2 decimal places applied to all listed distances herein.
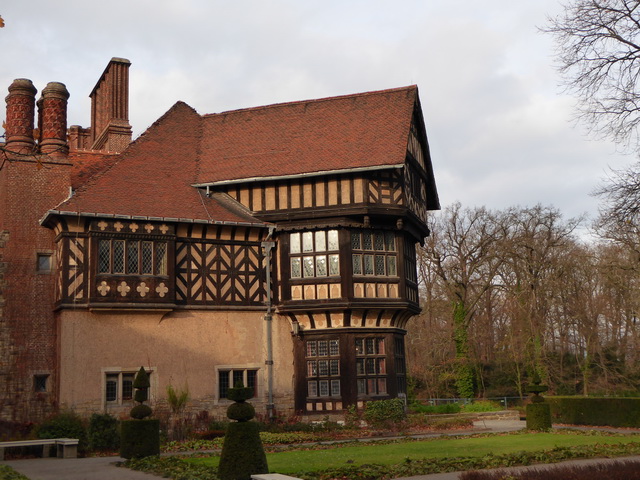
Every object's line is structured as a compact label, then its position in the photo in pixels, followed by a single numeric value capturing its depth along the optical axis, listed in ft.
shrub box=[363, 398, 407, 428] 77.25
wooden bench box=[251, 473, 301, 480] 37.29
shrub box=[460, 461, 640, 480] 35.60
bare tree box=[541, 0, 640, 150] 51.37
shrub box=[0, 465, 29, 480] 40.88
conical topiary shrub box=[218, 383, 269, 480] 40.65
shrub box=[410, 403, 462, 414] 105.19
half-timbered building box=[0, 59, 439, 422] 73.05
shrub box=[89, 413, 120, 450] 64.98
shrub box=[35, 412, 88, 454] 64.49
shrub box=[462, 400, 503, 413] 112.16
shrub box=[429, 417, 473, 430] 80.37
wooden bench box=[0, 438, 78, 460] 59.36
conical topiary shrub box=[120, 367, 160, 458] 54.13
